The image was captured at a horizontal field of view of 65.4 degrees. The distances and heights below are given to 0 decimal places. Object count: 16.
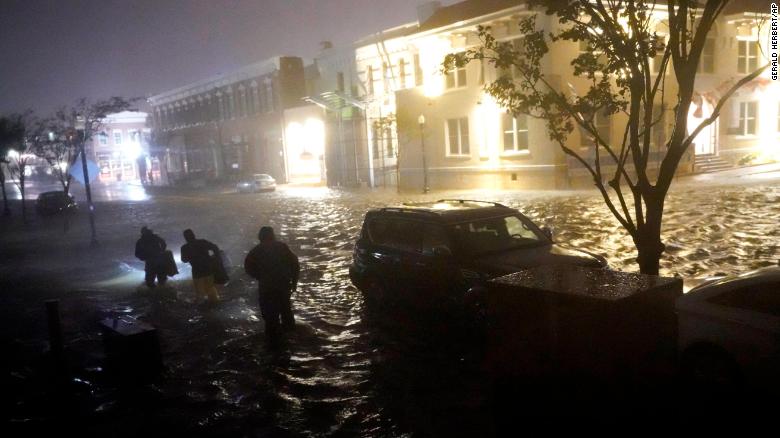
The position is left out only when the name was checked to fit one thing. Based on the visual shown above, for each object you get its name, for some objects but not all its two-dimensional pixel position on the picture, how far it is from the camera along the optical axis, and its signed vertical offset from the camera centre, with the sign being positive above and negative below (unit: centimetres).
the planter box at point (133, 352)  727 -217
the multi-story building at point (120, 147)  8762 +365
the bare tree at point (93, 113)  2867 +300
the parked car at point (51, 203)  3145 -139
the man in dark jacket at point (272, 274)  812 -149
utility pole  3091 +77
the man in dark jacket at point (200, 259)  1036 -157
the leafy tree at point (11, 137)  3098 +213
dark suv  785 -136
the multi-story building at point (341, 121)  4216 +267
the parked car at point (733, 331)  497 -166
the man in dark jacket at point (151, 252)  1184 -159
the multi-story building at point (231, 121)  5128 +443
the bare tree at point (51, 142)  2806 +168
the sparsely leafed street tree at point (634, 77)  636 +71
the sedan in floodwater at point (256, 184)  4250 -138
